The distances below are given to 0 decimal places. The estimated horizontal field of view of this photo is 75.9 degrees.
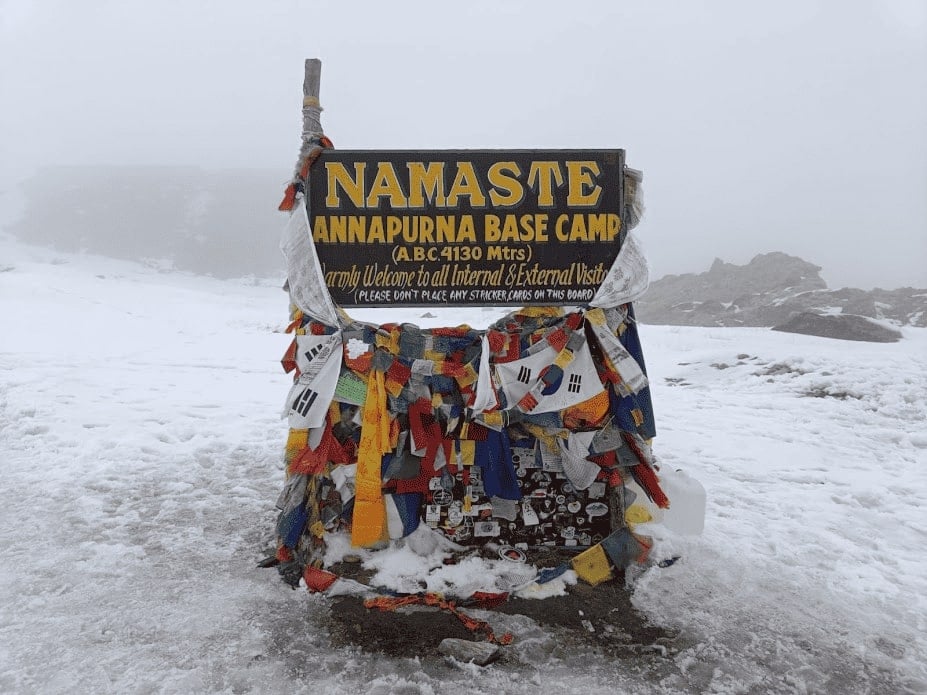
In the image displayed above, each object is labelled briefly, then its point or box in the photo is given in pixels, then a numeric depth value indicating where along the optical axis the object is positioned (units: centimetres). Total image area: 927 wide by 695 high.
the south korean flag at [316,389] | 430
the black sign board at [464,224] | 429
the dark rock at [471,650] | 339
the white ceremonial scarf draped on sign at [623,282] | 435
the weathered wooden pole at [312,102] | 443
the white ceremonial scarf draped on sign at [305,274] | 424
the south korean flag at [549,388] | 442
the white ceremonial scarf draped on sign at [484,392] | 430
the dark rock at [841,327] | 1917
